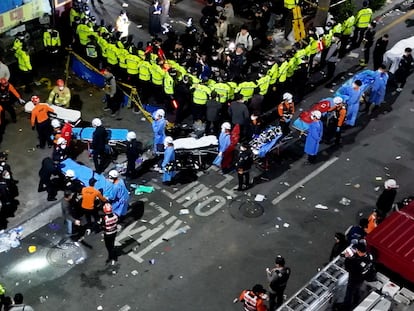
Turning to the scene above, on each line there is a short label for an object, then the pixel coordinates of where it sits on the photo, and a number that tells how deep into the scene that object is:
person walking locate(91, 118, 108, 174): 19.06
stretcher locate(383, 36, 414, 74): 23.88
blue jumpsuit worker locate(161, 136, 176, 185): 18.58
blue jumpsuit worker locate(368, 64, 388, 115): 21.95
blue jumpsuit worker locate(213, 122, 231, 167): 19.00
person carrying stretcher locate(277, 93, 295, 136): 20.36
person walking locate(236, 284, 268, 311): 14.25
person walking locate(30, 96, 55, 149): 19.77
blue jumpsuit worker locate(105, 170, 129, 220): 17.27
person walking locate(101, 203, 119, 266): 15.98
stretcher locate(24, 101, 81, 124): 20.52
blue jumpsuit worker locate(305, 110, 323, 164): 19.44
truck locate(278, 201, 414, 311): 13.20
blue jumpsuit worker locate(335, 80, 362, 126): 20.98
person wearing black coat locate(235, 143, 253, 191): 18.41
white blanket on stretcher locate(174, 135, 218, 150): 19.44
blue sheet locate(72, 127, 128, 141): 19.80
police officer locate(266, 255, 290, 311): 15.07
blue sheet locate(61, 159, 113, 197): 17.61
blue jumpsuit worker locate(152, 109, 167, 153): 19.27
